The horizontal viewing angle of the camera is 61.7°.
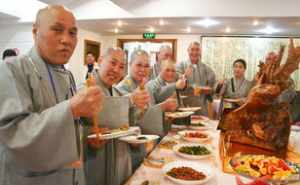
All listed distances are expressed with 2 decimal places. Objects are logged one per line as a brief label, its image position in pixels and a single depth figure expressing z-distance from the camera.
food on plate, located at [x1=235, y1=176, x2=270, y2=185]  0.96
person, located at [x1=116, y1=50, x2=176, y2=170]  1.67
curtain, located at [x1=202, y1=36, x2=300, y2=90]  6.71
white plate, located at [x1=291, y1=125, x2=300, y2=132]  2.42
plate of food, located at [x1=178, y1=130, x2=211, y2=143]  1.81
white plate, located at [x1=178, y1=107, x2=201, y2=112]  2.33
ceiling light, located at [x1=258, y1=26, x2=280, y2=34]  5.74
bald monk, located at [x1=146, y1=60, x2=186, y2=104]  2.54
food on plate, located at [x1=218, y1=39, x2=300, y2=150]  1.50
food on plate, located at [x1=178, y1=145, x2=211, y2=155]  1.51
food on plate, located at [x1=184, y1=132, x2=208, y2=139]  1.89
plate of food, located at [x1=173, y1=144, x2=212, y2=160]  1.45
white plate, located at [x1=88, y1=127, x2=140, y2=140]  1.18
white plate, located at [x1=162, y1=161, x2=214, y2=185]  1.09
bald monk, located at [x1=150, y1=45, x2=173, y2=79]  3.31
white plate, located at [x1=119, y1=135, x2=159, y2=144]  1.34
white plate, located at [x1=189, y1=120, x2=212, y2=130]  2.28
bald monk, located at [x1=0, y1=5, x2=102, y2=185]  0.76
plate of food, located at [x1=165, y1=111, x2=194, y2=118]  2.05
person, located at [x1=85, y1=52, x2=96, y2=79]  6.25
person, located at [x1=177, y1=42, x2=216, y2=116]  3.01
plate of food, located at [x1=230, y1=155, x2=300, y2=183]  1.16
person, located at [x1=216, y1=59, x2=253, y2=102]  3.36
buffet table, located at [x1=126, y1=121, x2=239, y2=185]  1.15
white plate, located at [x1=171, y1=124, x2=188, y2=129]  2.31
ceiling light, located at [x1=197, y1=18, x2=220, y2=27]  5.02
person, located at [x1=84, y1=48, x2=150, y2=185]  1.43
